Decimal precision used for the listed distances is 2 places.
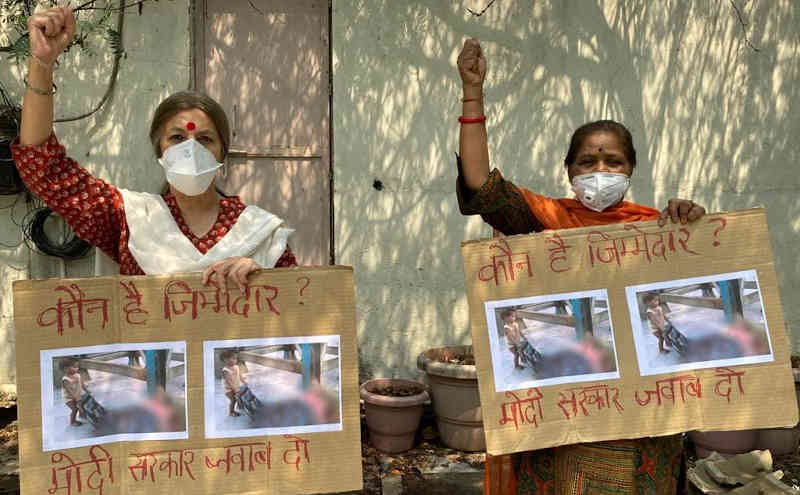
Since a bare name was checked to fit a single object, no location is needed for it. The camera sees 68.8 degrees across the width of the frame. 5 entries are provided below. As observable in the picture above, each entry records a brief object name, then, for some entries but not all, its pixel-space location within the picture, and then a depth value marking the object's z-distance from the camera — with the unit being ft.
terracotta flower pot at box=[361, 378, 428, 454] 11.52
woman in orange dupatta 5.17
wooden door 12.67
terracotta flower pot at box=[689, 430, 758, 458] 10.96
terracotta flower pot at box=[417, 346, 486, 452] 11.34
